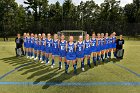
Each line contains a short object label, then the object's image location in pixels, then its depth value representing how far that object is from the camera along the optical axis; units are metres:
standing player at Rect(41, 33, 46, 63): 5.56
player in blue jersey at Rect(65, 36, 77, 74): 4.46
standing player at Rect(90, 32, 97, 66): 5.44
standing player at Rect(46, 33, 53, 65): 5.25
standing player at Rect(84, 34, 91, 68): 4.94
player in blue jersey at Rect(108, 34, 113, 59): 6.23
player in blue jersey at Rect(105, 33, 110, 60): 6.05
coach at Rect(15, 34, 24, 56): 6.76
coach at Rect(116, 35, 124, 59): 6.33
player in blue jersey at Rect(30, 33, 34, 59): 6.29
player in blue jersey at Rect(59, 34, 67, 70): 4.65
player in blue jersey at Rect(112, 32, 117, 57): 6.34
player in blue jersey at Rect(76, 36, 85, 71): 4.62
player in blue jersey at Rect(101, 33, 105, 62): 5.89
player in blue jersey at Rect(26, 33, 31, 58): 6.41
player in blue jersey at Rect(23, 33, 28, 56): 6.55
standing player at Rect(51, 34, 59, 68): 5.02
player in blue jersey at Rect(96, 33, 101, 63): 5.68
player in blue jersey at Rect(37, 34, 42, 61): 5.82
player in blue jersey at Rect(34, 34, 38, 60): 6.04
